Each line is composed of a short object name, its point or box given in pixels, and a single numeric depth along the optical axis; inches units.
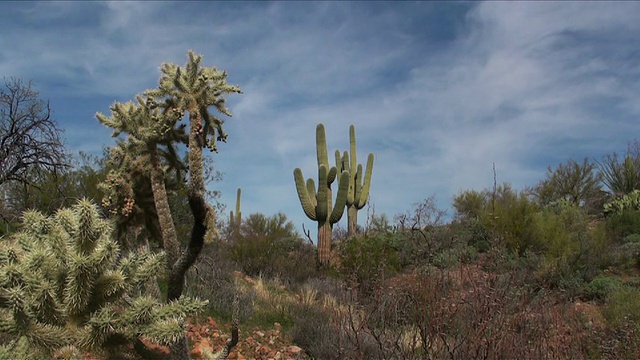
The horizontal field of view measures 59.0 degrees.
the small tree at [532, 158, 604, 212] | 1026.1
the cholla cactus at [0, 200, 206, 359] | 201.2
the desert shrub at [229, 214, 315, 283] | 585.0
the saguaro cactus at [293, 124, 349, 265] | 722.8
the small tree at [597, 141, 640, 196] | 974.4
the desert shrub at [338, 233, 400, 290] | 508.6
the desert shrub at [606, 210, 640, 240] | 717.3
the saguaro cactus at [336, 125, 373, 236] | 901.2
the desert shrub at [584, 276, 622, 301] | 490.3
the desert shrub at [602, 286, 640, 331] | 379.9
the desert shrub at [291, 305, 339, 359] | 303.2
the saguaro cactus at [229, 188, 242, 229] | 936.9
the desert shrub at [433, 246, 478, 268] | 558.7
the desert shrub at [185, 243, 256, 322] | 367.6
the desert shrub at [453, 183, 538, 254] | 620.4
